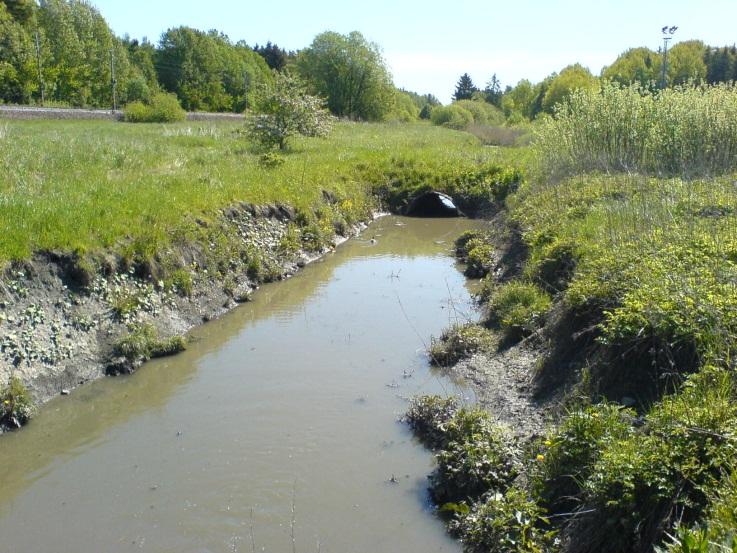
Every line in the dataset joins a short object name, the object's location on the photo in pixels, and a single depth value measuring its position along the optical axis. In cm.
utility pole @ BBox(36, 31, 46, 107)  5511
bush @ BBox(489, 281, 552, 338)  1051
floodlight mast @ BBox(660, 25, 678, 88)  3018
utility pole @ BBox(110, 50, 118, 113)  6038
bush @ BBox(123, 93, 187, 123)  4841
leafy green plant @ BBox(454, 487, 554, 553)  567
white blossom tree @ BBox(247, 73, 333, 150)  2762
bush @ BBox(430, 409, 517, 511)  680
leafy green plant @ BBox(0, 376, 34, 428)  862
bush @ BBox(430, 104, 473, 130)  7206
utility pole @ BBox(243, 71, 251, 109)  7979
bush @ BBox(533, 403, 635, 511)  583
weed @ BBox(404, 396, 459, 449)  810
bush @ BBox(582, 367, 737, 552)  476
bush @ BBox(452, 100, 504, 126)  8282
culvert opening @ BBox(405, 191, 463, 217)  2672
